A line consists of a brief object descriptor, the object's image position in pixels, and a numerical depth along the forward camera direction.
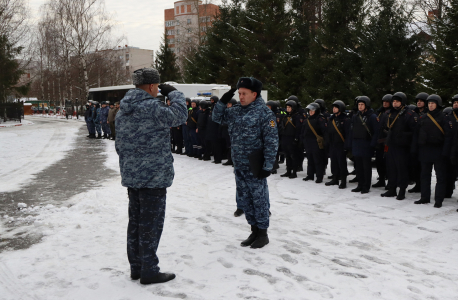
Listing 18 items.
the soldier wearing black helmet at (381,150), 8.47
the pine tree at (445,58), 13.29
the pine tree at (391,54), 15.29
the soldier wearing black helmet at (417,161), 8.36
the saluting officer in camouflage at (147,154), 3.87
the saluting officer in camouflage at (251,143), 4.96
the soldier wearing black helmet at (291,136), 10.52
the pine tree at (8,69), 35.34
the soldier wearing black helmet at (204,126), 13.59
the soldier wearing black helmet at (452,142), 6.98
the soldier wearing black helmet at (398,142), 7.88
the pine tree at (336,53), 17.67
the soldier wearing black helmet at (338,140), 9.16
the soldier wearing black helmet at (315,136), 9.79
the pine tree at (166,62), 41.09
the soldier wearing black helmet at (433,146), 7.38
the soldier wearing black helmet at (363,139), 8.48
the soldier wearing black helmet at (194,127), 14.26
